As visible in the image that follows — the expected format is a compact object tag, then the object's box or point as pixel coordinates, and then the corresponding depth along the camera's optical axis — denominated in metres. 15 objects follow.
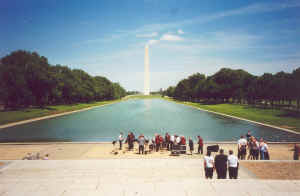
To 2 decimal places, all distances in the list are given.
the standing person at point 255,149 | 14.98
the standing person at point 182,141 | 17.42
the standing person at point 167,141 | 18.73
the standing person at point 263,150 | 14.49
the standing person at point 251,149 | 15.11
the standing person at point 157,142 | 18.22
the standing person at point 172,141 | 18.11
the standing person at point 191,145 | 17.05
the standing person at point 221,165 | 9.64
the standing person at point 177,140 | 17.31
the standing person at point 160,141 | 18.44
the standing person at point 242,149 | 15.30
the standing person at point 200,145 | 17.05
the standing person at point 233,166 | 9.91
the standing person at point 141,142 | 17.34
